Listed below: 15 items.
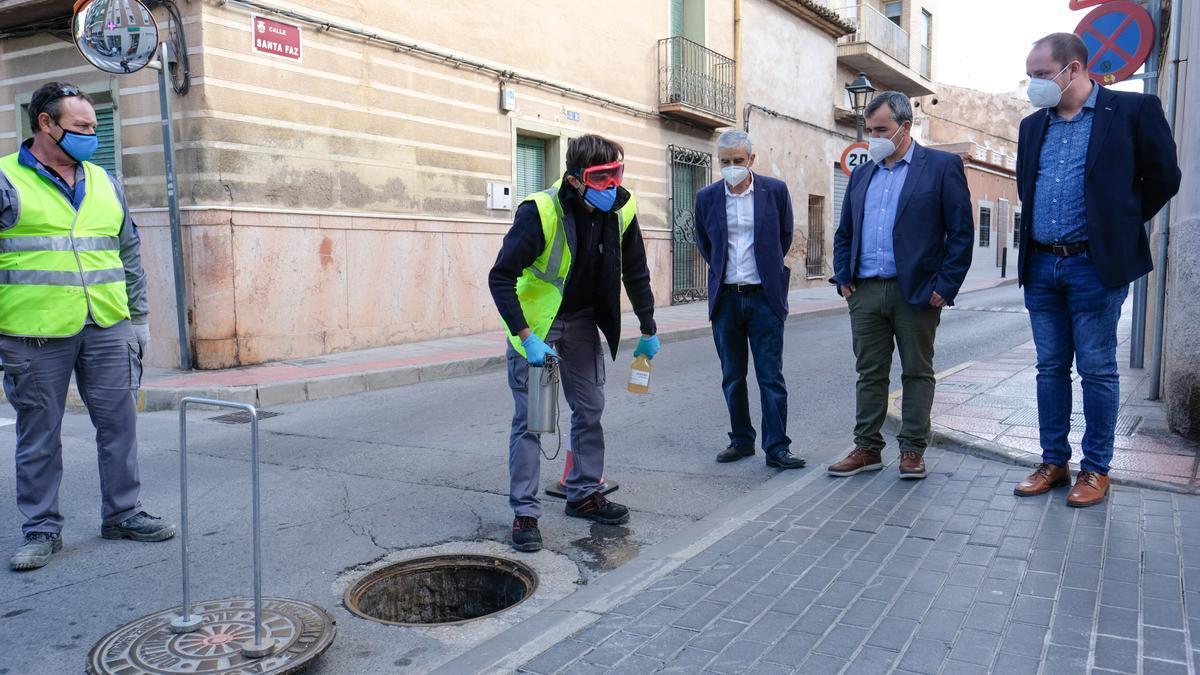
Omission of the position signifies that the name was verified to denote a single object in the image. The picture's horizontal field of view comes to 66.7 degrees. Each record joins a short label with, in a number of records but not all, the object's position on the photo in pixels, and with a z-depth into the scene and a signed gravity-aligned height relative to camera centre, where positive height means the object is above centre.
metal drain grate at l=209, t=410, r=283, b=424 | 7.43 -1.29
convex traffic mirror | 8.62 +2.19
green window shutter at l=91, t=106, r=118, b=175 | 10.32 +1.38
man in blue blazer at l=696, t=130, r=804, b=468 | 5.16 -0.07
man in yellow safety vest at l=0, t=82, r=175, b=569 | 3.87 -0.22
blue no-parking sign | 6.33 +1.52
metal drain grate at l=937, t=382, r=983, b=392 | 7.24 -1.03
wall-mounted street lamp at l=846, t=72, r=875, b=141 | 16.11 +3.00
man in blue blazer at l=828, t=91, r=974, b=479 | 4.62 -0.02
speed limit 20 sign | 13.38 +1.53
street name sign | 9.98 +2.49
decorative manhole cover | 2.77 -1.22
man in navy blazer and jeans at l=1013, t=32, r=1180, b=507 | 4.00 +0.14
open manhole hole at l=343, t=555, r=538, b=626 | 3.64 -1.33
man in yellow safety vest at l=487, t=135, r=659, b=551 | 3.88 -0.17
